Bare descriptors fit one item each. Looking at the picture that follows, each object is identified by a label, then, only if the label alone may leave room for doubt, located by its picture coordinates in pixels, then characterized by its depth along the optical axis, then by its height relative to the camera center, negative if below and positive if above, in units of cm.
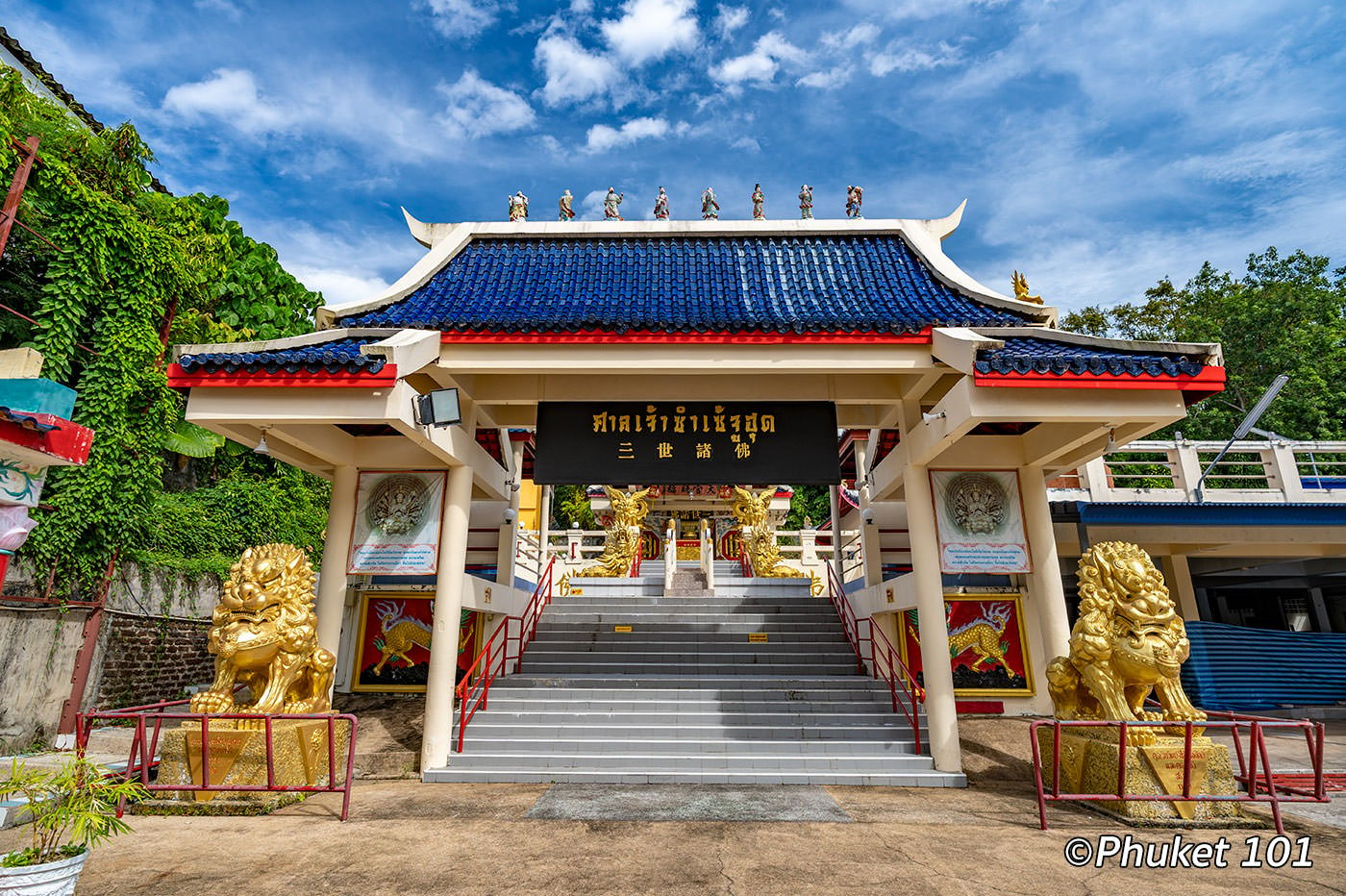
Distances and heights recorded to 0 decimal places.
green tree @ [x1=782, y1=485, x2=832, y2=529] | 3766 +717
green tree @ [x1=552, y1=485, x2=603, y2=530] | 3603 +677
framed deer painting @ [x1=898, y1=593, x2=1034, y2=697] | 1016 -29
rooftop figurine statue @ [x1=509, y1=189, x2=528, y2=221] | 1080 +711
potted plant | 299 -93
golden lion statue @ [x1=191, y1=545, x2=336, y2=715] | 630 -11
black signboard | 799 +234
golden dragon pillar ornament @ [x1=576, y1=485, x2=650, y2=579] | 1814 +260
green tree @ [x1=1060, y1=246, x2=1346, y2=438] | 2170 +1152
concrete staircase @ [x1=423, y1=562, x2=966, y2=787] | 746 -105
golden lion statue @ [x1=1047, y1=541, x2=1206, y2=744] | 601 -19
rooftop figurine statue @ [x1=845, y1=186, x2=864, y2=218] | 1073 +714
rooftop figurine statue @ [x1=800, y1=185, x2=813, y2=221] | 1105 +737
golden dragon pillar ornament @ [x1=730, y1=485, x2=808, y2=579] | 1598 +252
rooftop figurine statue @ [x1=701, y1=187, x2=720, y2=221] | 1092 +716
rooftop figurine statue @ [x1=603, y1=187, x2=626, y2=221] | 1098 +724
